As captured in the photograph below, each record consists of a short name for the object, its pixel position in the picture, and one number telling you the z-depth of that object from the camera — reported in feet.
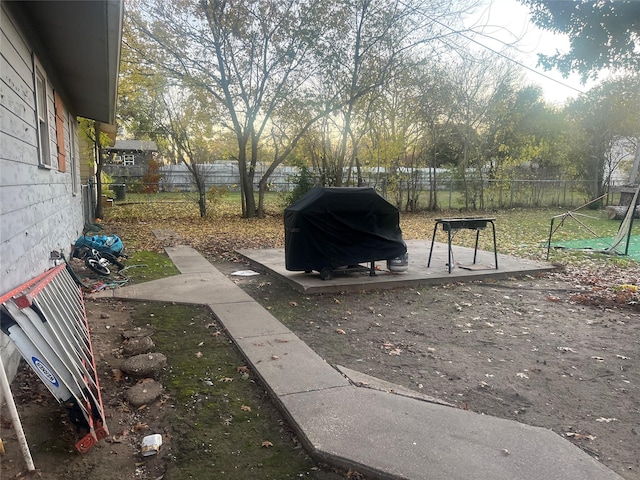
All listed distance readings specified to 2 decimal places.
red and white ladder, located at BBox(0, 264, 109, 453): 8.46
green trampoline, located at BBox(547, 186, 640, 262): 33.27
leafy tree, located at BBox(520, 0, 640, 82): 19.47
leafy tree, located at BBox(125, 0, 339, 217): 51.60
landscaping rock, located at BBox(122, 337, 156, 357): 14.39
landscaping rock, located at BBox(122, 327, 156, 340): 16.03
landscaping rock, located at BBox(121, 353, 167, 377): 12.66
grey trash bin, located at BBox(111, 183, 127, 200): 91.71
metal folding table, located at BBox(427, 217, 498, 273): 25.59
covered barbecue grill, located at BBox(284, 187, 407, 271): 23.17
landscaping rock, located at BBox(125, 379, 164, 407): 11.26
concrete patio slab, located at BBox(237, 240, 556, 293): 23.67
